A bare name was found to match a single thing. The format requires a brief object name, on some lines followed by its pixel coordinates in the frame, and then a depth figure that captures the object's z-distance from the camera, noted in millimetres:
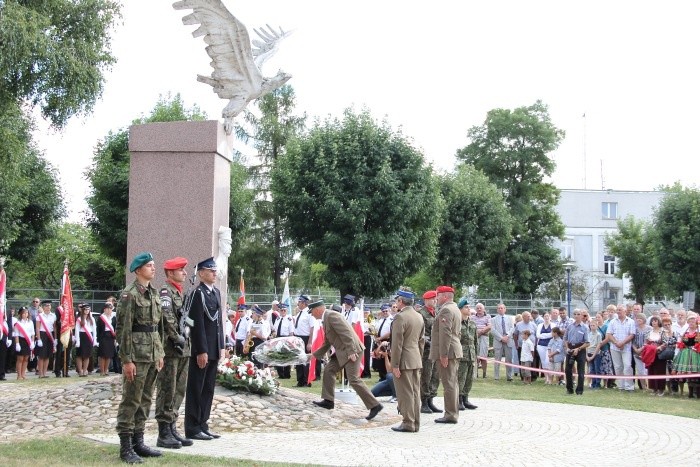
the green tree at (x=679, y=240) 44531
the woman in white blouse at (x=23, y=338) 19656
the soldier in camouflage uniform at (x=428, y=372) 13414
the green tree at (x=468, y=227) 44500
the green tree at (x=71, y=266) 48000
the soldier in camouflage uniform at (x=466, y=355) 13359
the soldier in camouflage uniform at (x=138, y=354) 8234
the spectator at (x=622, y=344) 19172
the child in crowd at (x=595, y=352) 19719
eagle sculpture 12986
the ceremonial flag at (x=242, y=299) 23491
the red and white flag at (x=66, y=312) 19625
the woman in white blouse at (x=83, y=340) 20703
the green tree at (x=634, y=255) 55875
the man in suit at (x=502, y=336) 22156
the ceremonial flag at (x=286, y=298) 25206
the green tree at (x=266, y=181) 45562
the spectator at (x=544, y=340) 20750
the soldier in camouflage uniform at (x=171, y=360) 9180
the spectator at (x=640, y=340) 19172
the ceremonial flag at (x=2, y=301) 16125
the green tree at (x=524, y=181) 53062
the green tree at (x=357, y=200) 32062
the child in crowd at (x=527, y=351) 21422
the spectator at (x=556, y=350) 20312
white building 63125
